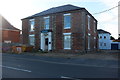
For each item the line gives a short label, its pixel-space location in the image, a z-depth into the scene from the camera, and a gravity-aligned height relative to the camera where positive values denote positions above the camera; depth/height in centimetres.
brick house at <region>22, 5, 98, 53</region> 1189 +183
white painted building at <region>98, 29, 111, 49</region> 3038 +33
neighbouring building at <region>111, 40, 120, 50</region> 3048 -160
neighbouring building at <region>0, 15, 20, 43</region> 1998 +224
